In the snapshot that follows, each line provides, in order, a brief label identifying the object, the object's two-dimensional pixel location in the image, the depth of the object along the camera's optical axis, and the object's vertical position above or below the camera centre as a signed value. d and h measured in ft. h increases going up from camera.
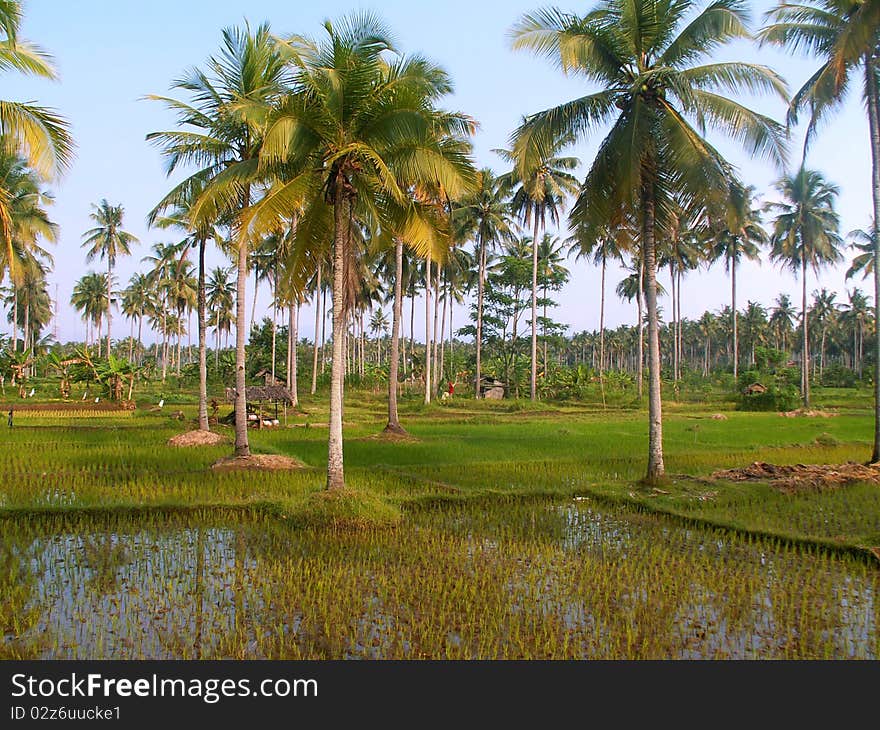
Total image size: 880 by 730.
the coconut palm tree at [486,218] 121.08 +30.86
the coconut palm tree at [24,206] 67.22 +21.39
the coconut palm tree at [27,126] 34.81 +13.84
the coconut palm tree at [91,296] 185.36 +23.46
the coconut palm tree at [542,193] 113.29 +33.93
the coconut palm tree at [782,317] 223.10 +21.83
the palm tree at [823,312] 222.89 +23.67
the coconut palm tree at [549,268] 157.63 +27.28
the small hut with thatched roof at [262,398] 80.23 -2.55
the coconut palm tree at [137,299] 193.36 +24.61
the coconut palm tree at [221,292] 165.07 +21.94
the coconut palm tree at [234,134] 49.44 +19.10
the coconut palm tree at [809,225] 119.44 +29.73
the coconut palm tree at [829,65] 45.34 +22.76
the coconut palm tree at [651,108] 40.06 +17.78
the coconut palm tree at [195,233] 53.98 +14.34
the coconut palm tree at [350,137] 34.12 +13.08
